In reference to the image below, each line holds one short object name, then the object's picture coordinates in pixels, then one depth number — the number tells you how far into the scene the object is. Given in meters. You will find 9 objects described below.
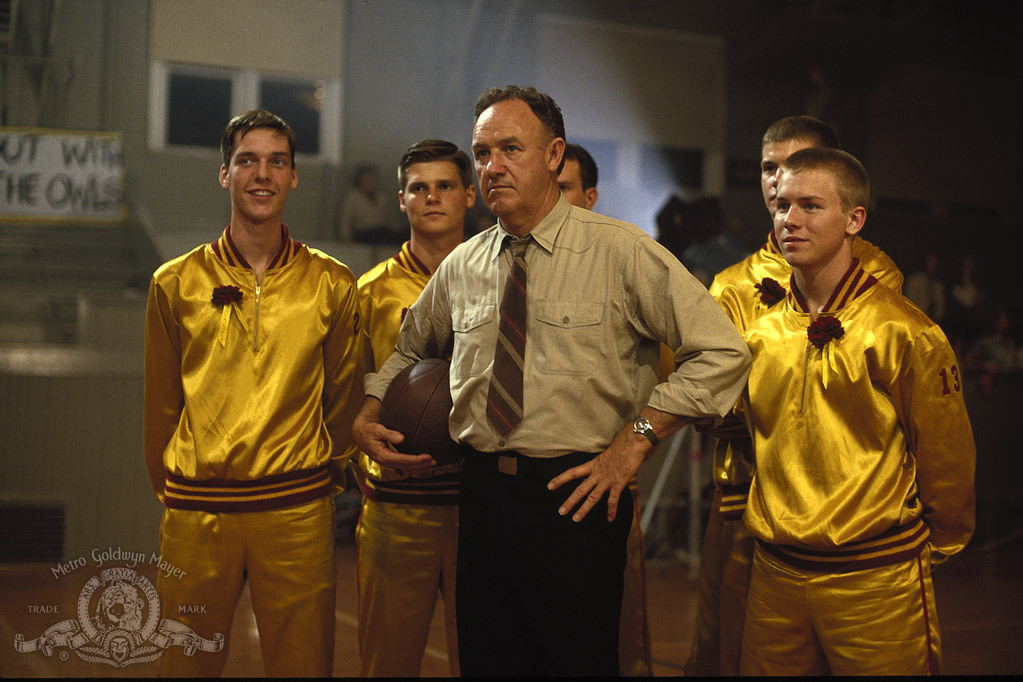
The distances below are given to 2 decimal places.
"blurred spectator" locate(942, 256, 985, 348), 6.50
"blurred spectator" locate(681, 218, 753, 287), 4.66
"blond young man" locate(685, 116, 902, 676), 2.17
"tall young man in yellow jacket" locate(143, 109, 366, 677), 2.06
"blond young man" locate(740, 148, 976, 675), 1.75
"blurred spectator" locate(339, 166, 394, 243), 6.41
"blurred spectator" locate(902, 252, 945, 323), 6.99
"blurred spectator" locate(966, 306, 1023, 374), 5.96
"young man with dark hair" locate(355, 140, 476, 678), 2.35
